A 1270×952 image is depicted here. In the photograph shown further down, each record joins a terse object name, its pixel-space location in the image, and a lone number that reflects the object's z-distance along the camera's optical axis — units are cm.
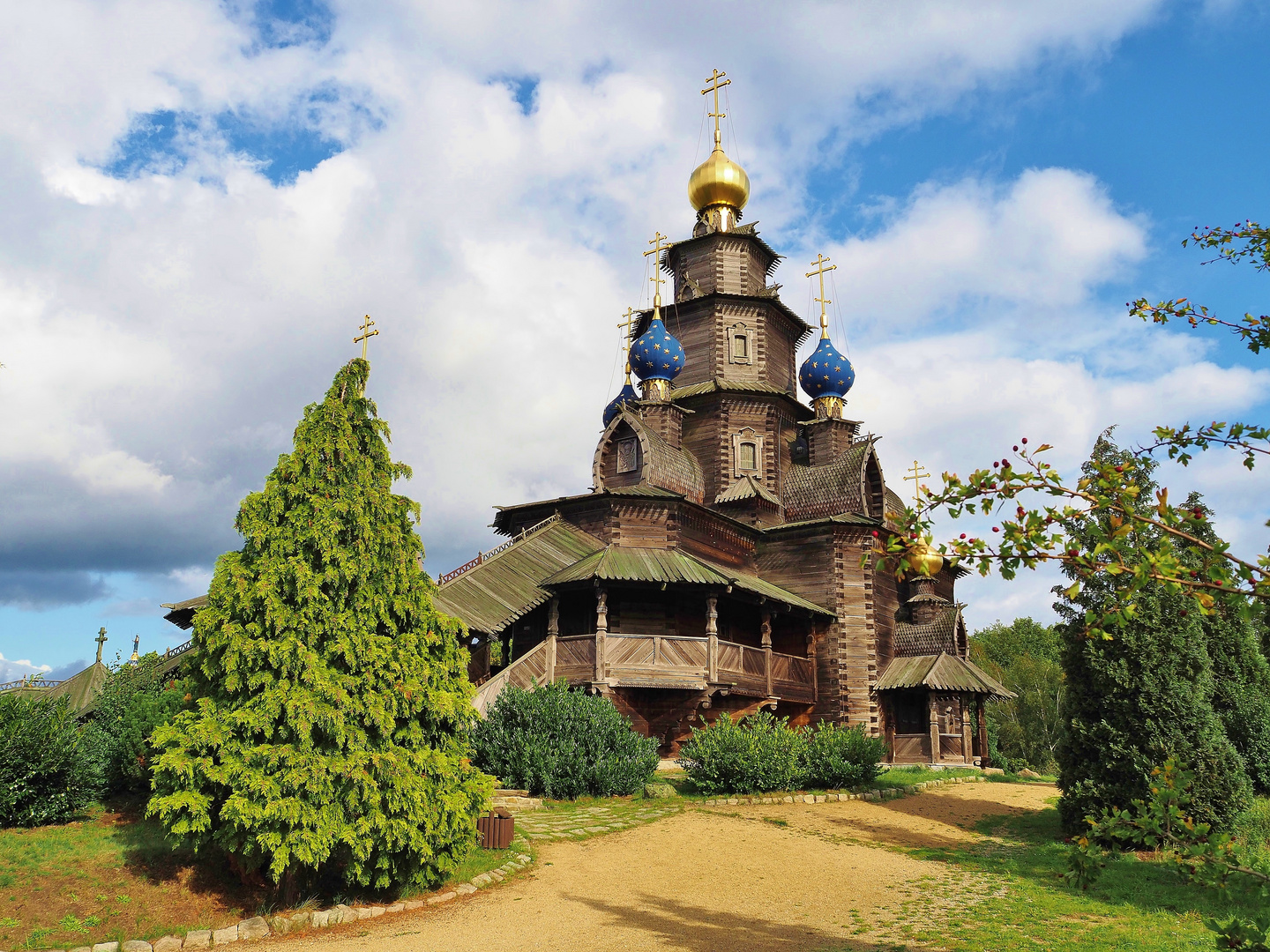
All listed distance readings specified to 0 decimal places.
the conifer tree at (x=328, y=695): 861
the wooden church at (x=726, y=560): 1992
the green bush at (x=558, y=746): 1472
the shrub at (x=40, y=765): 1073
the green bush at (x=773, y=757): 1582
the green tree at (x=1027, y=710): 4056
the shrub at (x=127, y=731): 1212
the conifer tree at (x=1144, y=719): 1185
